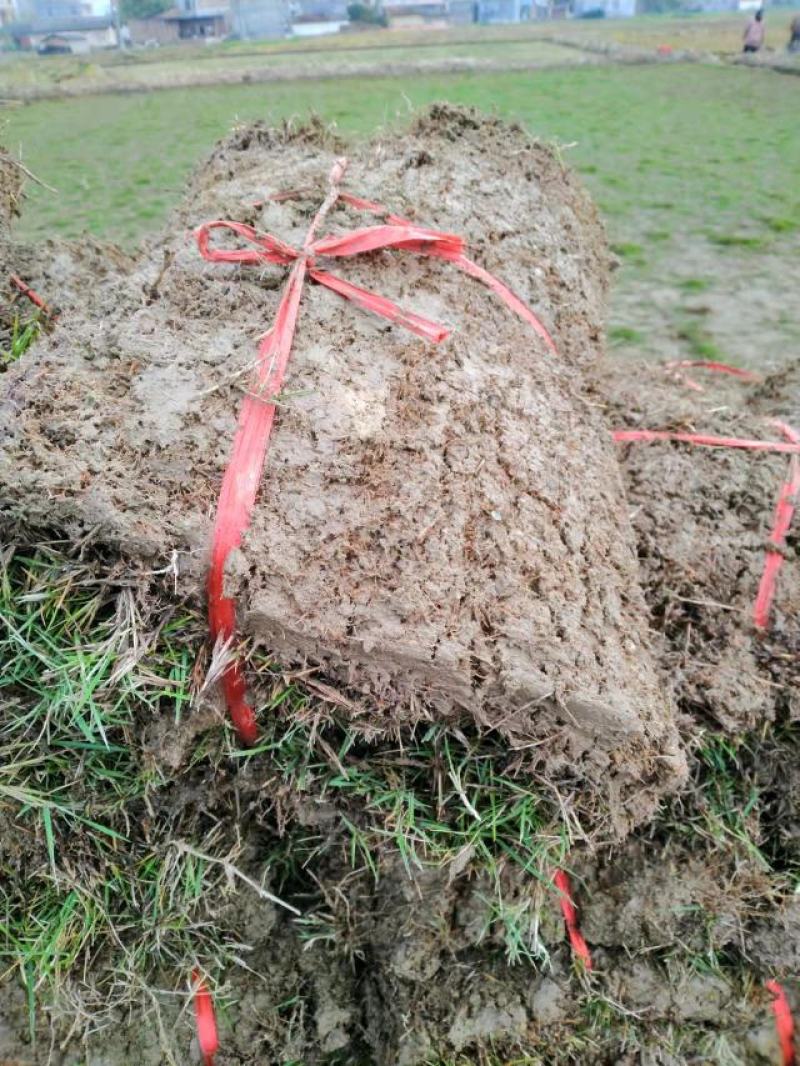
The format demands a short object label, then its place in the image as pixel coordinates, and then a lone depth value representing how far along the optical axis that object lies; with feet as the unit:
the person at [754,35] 80.69
